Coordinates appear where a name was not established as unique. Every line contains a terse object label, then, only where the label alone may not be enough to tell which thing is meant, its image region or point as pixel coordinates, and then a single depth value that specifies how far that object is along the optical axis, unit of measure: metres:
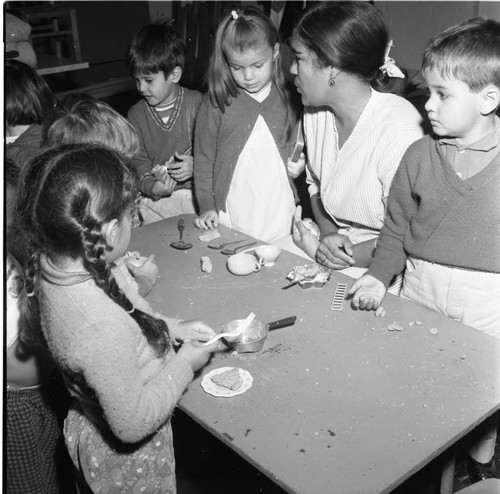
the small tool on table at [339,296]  1.95
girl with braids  1.38
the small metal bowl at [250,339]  1.75
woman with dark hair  2.35
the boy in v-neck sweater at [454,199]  1.90
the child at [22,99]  2.83
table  1.36
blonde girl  2.65
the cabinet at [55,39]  6.44
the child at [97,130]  2.16
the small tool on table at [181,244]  2.43
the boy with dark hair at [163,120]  3.11
